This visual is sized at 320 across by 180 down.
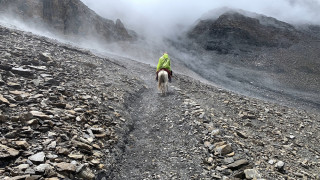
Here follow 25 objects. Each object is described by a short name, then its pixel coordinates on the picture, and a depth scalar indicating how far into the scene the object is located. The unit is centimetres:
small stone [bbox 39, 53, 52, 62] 1291
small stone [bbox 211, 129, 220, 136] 864
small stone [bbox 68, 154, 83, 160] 593
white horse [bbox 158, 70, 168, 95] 1416
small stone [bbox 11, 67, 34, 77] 977
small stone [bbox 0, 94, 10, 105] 706
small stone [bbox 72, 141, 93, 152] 647
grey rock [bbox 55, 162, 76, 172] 536
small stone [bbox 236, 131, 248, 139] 925
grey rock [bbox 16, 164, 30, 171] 496
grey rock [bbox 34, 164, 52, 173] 502
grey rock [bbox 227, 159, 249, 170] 683
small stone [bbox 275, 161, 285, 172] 731
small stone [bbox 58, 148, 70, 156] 589
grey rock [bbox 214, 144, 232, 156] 749
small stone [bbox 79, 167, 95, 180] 559
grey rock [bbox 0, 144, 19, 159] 505
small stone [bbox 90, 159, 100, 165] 618
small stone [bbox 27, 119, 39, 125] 646
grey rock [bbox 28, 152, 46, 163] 528
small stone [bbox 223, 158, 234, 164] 707
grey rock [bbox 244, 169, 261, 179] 632
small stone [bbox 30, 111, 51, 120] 686
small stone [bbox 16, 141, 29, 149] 556
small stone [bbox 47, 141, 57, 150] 595
